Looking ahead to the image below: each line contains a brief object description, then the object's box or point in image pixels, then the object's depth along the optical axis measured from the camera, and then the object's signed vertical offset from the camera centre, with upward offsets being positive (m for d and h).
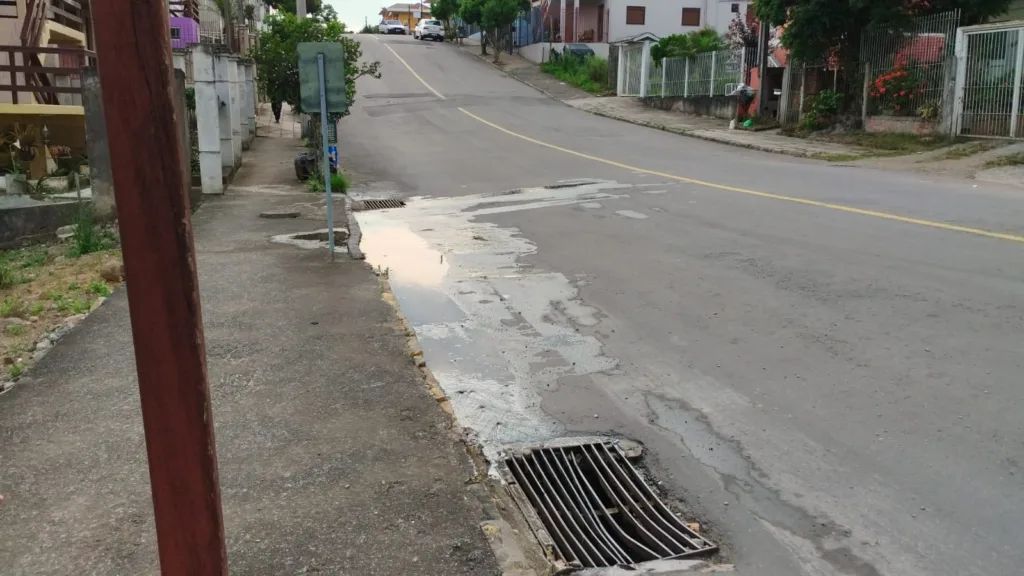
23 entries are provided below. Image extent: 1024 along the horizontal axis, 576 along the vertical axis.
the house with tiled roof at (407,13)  112.94 +9.93
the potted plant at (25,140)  15.72 -0.92
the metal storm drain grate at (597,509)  3.76 -1.98
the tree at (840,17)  21.08 +1.78
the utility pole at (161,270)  1.71 -0.37
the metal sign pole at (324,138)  9.32 -0.57
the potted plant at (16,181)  12.94 -1.39
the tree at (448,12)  61.82 +5.47
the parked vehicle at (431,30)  65.38 +4.34
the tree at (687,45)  32.03 +1.61
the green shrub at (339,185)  16.27 -1.80
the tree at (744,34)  28.77 +1.78
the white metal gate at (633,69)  36.03 +0.79
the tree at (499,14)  47.69 +4.09
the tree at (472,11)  50.06 +4.44
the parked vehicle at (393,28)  74.94 +5.18
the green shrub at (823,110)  23.61 -0.61
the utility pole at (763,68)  27.12 +0.62
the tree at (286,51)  17.83 +0.77
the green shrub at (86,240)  10.85 -1.92
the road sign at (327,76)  9.26 +0.13
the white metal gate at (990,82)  18.61 +0.13
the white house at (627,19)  50.03 +4.02
